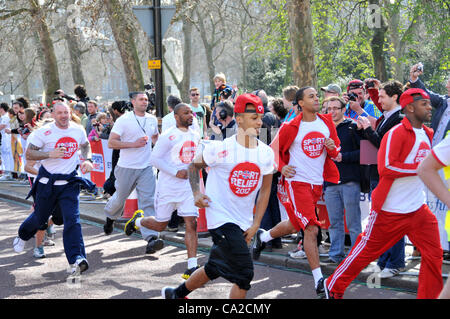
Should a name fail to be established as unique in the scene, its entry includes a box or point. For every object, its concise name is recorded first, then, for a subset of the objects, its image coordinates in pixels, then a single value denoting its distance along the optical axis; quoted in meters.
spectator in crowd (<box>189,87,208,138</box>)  12.60
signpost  10.87
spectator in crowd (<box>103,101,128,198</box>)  10.16
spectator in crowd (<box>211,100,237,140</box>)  8.38
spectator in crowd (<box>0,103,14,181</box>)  16.53
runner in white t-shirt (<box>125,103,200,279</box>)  7.43
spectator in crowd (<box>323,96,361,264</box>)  7.30
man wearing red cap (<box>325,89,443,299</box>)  5.12
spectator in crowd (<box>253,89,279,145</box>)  8.52
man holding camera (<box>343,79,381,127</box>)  7.40
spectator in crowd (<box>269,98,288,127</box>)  8.88
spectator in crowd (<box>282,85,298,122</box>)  8.88
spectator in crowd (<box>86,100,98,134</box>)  13.36
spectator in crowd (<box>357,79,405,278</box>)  6.55
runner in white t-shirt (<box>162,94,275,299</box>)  4.93
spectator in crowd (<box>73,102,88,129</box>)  14.27
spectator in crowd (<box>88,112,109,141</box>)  12.65
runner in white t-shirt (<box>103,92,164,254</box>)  8.59
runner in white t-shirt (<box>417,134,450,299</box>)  3.86
